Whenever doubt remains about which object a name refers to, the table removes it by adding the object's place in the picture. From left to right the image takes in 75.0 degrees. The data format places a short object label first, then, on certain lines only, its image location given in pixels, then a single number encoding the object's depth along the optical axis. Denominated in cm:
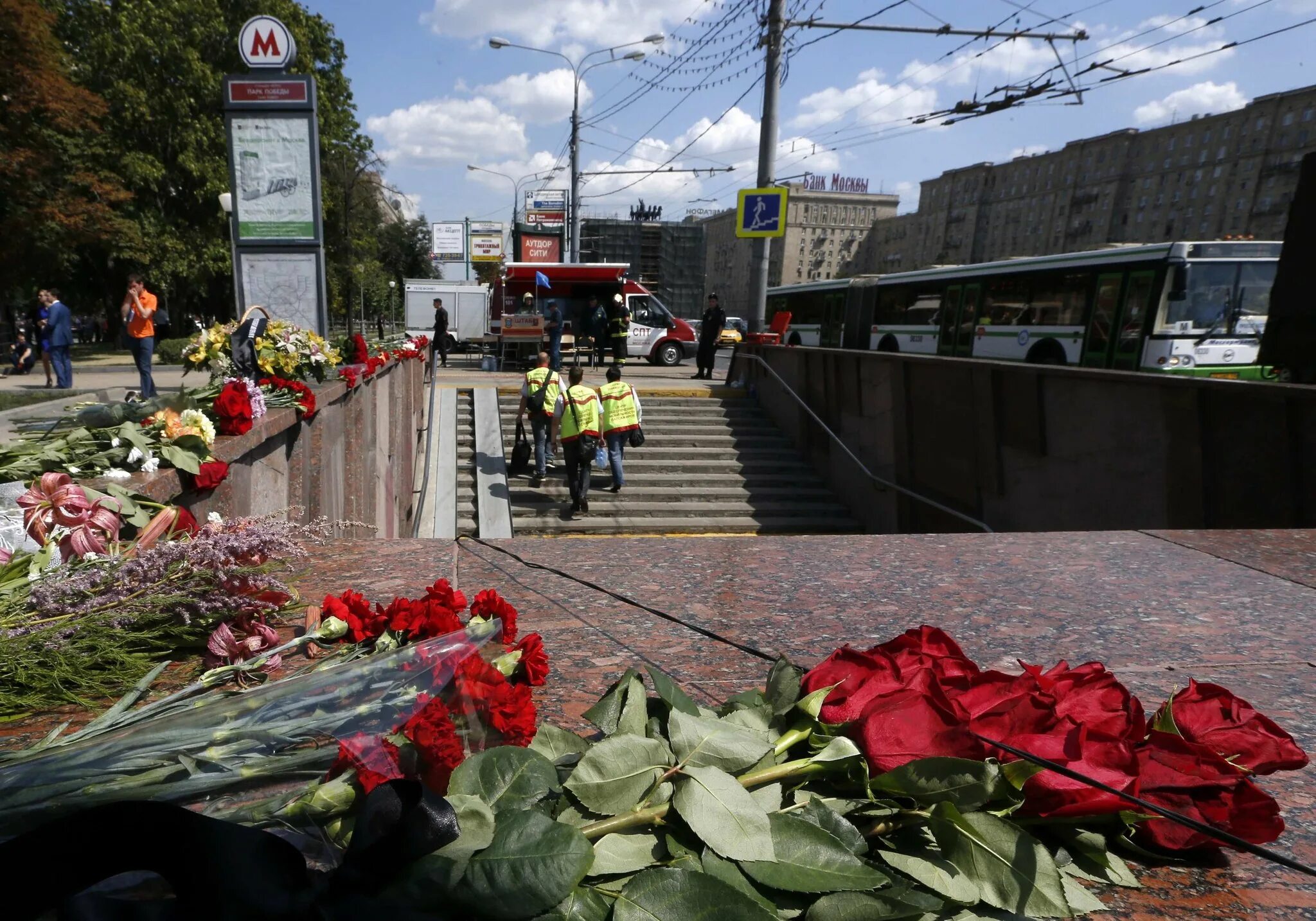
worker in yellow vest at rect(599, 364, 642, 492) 1191
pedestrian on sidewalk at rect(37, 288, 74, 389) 1505
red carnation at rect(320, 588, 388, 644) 163
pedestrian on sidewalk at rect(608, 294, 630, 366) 1900
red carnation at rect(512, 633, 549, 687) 162
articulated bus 1368
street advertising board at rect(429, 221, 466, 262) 5956
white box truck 3588
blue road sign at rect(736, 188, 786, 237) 1563
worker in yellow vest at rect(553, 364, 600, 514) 1120
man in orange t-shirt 1220
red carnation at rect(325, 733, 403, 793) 102
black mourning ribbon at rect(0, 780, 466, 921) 77
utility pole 1545
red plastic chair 2200
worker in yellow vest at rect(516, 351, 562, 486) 1204
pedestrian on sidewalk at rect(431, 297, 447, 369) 2542
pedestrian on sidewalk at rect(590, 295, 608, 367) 2094
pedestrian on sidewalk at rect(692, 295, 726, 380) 1961
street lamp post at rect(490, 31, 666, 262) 2995
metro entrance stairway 1217
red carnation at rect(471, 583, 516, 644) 165
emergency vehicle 2473
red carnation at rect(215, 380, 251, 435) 401
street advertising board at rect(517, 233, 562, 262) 4259
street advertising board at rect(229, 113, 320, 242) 910
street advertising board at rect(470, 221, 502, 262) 6125
